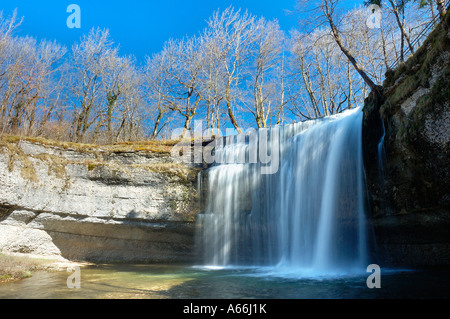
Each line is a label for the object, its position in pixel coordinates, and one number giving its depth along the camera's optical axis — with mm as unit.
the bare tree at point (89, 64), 28859
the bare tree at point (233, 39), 25591
